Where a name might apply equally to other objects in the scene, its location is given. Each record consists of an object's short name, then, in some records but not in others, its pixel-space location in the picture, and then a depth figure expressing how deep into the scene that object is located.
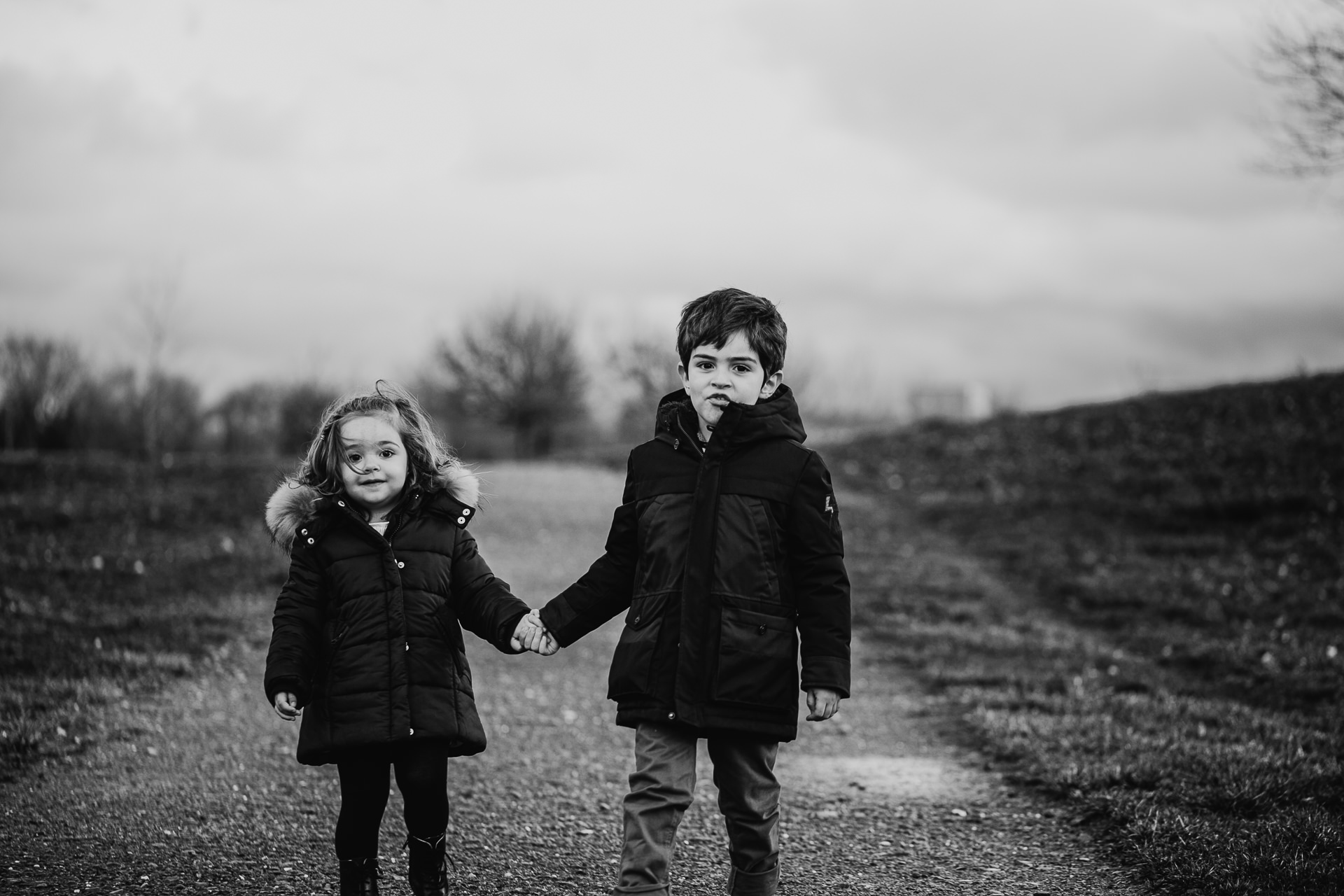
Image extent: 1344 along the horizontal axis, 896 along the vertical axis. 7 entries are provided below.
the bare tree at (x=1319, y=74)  11.98
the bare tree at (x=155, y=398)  31.20
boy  3.34
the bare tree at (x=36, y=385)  43.56
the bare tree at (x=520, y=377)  44.97
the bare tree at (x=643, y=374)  46.66
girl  3.44
